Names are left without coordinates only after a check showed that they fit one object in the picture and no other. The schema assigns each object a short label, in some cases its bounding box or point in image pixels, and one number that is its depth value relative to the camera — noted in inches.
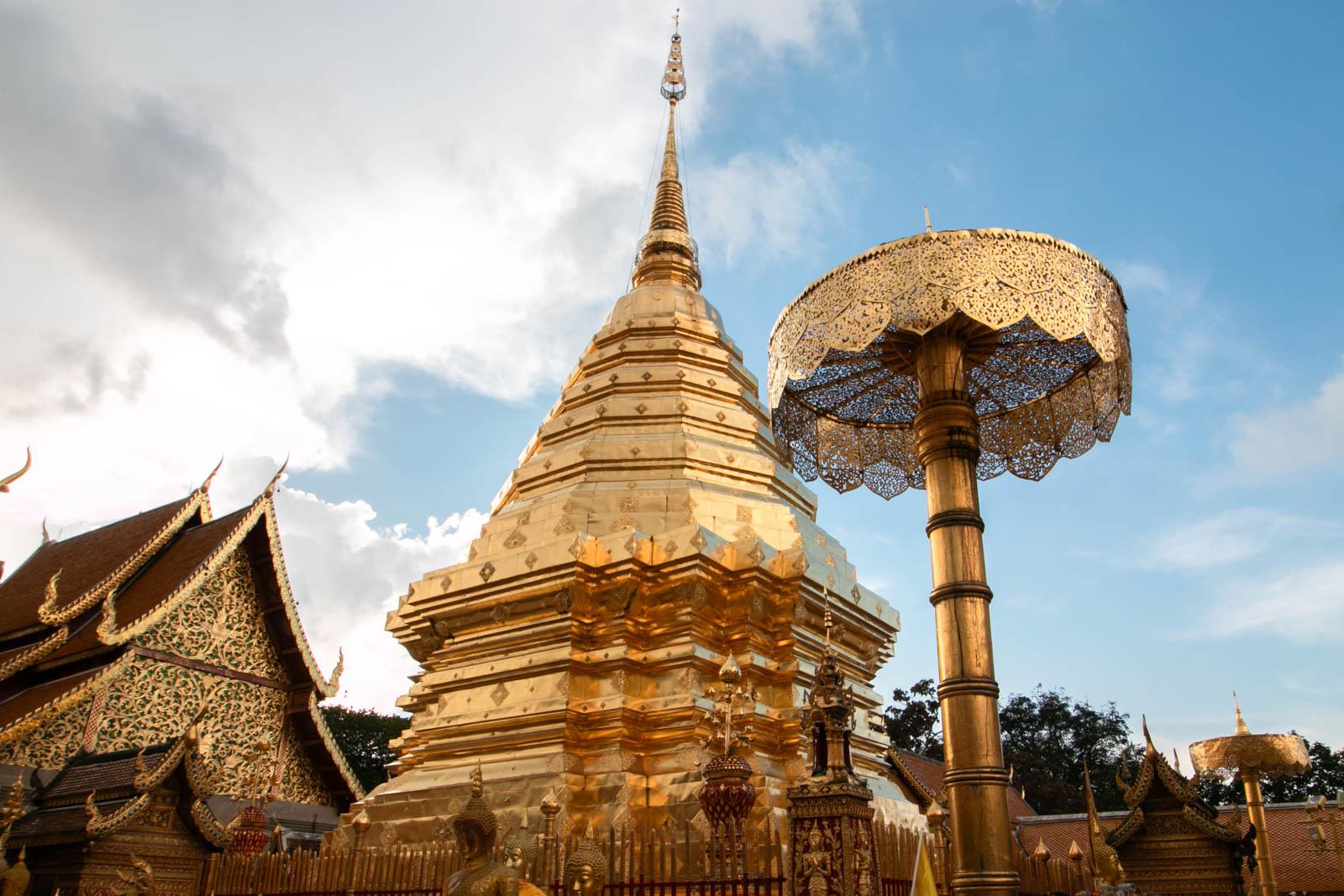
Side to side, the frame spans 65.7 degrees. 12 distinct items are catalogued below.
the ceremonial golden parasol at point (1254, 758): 414.4
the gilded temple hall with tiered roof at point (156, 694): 348.2
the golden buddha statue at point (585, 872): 226.8
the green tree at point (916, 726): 1291.8
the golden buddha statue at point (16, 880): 327.6
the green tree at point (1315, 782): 1143.0
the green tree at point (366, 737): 1241.4
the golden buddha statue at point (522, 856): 224.4
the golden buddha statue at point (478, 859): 206.2
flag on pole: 178.4
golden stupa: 363.9
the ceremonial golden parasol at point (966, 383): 209.3
